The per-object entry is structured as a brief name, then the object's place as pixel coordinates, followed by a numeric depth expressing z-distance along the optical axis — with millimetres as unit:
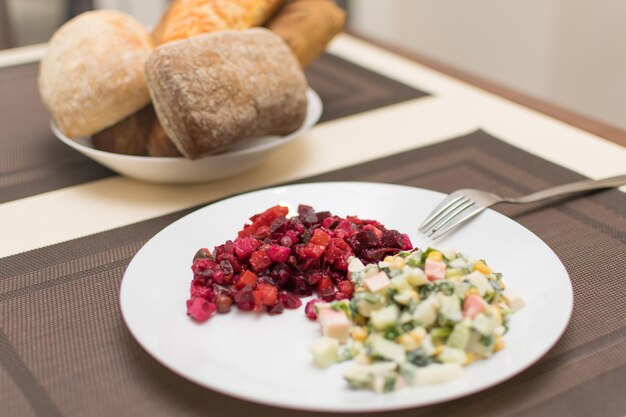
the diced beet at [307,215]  988
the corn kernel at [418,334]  737
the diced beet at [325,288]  877
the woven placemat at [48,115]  1318
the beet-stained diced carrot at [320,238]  922
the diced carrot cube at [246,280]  875
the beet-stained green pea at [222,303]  846
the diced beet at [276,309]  854
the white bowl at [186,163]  1188
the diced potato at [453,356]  719
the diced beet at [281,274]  896
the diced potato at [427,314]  751
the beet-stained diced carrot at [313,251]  904
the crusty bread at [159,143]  1228
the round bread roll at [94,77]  1201
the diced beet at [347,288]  869
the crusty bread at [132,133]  1256
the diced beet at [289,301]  867
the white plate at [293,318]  695
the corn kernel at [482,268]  855
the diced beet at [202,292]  863
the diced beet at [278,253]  900
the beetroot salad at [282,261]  857
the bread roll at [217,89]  1134
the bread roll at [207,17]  1316
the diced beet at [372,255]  936
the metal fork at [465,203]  1024
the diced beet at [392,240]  951
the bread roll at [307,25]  1458
